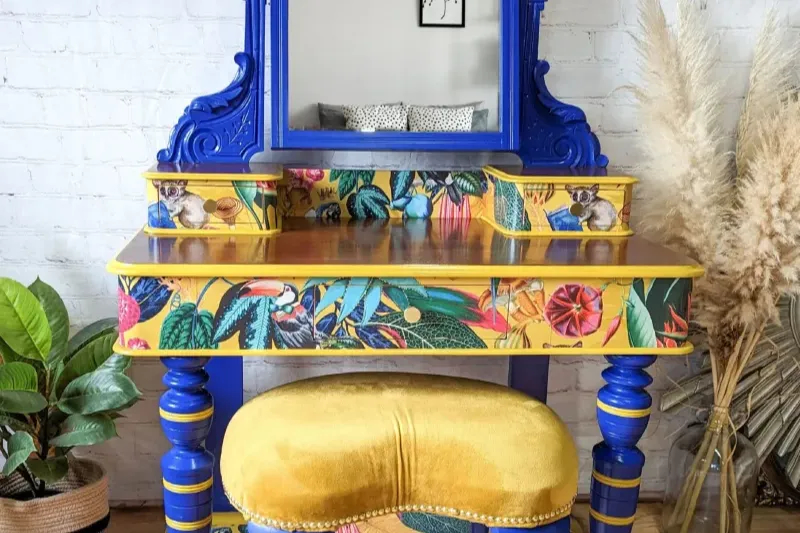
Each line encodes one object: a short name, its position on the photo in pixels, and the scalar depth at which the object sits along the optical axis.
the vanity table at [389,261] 1.33
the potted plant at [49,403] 1.62
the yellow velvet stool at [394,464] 1.27
